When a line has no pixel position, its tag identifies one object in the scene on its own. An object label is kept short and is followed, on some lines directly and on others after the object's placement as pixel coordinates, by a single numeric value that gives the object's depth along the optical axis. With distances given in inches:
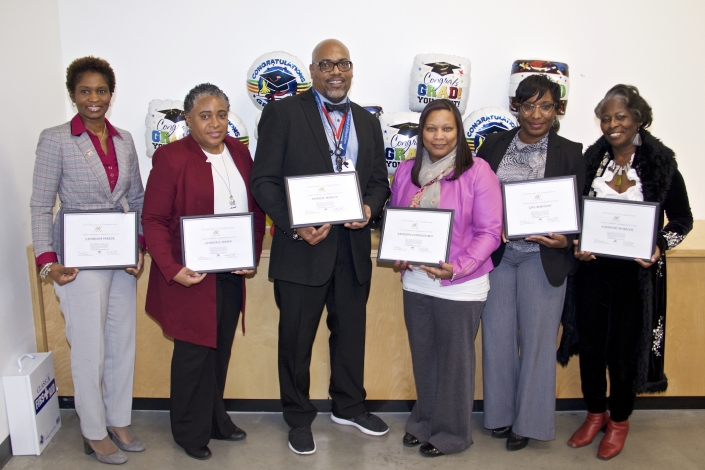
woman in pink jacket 91.8
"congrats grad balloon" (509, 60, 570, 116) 125.3
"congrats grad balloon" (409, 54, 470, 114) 123.4
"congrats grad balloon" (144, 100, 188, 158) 121.6
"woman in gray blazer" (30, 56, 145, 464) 92.1
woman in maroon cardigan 92.1
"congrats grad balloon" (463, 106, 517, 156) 121.7
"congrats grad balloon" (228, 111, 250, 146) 122.7
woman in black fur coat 96.0
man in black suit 94.3
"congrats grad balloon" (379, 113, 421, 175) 120.3
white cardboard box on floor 103.6
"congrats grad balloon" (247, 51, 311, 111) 120.8
